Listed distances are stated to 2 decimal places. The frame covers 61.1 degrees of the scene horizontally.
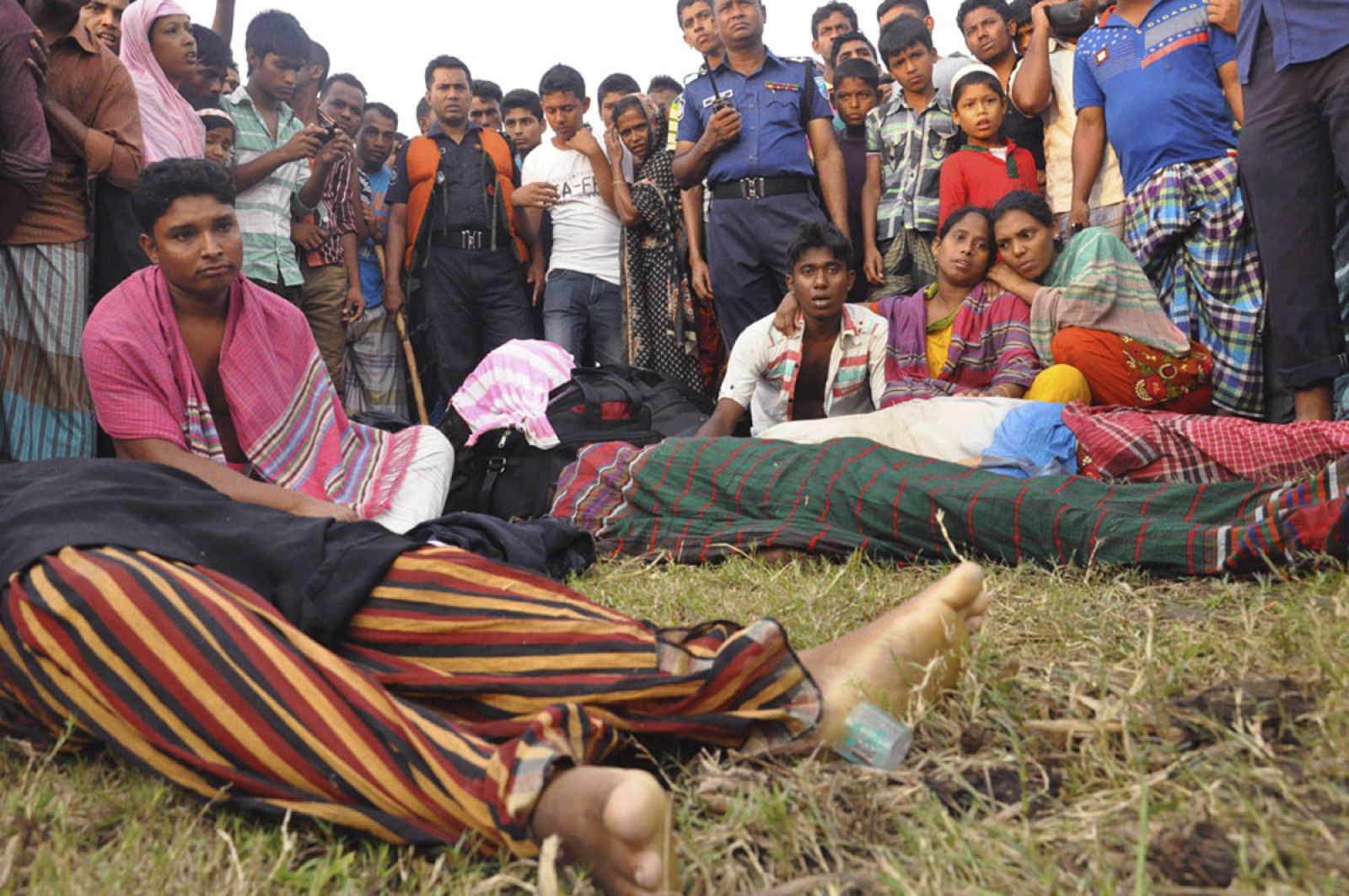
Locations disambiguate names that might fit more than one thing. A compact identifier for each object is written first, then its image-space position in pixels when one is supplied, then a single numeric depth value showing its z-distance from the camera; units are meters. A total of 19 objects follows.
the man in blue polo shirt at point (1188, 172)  4.20
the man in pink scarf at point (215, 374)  3.24
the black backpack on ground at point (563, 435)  4.45
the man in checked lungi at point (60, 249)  3.93
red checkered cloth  3.12
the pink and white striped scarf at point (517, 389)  4.56
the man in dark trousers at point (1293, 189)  3.62
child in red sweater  4.87
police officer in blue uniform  5.19
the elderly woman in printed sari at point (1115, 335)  4.20
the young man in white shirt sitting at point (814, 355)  4.68
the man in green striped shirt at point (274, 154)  5.12
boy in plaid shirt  5.15
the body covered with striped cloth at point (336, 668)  1.39
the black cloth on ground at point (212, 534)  1.71
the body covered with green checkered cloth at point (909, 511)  2.48
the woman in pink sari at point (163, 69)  4.64
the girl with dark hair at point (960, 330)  4.47
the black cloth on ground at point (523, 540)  2.78
